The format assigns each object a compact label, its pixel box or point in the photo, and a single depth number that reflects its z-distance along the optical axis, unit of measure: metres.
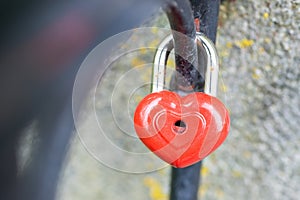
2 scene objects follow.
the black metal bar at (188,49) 0.35
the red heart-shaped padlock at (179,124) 0.37
